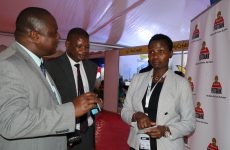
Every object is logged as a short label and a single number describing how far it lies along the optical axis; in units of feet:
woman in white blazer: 5.60
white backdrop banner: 7.45
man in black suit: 7.09
